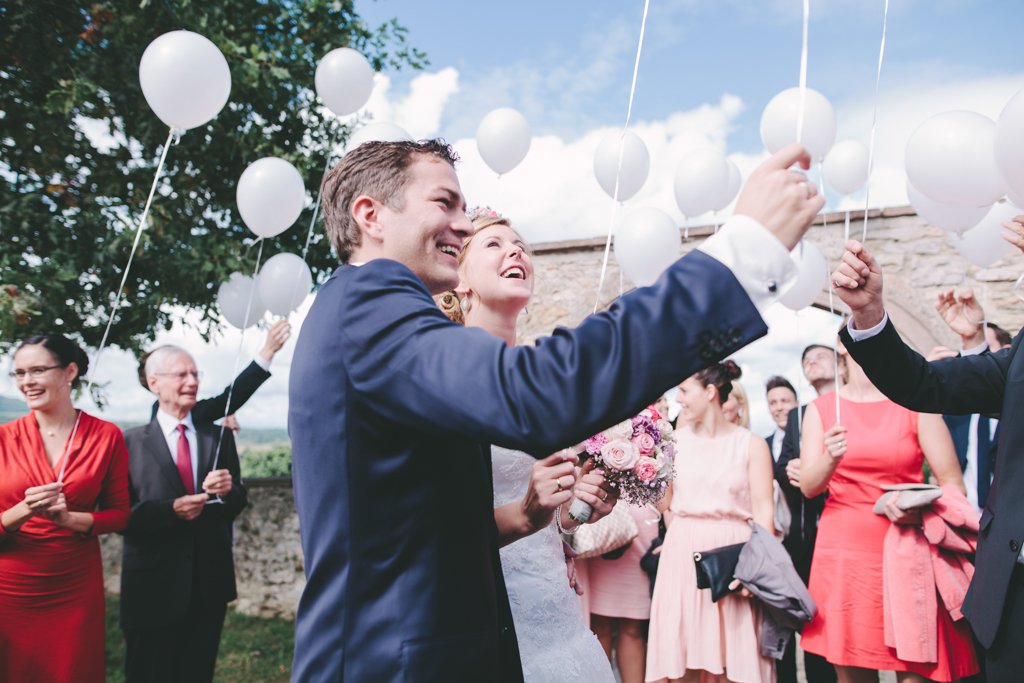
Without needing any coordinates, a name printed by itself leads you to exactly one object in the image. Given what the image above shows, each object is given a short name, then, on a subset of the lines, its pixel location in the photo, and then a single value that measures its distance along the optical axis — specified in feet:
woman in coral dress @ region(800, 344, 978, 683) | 10.22
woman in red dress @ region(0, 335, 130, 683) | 9.73
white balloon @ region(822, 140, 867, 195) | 18.08
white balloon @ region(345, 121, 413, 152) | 14.56
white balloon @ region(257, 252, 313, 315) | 16.39
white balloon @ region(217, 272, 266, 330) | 16.80
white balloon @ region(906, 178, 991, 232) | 12.57
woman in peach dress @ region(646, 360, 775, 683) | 11.80
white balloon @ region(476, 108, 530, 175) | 16.79
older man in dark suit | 11.44
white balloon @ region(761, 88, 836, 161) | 14.79
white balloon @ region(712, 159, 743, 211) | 17.67
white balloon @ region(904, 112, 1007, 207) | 9.75
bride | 6.32
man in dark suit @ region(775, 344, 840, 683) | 13.01
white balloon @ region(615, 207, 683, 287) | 16.74
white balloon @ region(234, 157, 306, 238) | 14.66
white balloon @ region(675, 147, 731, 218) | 16.88
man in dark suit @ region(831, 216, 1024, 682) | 5.91
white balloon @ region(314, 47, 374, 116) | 15.93
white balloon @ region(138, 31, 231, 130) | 12.54
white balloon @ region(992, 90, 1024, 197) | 7.80
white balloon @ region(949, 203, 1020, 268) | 14.40
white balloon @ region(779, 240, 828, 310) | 18.12
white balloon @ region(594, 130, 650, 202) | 17.06
